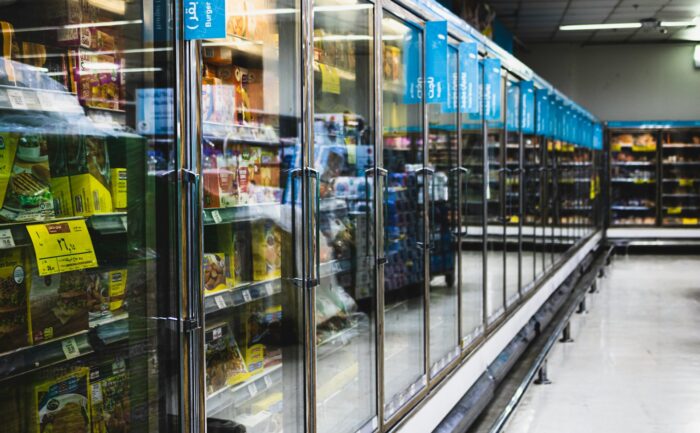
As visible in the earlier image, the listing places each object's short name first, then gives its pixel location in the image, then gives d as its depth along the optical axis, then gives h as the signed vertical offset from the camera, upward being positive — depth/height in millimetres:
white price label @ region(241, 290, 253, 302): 2572 -353
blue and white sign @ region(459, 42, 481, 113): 4656 +656
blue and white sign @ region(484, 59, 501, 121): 5371 +670
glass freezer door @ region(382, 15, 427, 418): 3891 -165
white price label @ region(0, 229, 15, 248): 1718 -109
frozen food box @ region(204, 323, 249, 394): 2635 -587
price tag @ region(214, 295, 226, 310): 2393 -347
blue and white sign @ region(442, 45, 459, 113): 4547 +597
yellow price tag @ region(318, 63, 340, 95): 3367 +464
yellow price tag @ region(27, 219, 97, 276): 1809 -136
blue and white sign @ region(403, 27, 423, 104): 4023 +596
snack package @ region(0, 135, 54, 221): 1806 +9
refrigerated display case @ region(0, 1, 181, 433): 1845 -78
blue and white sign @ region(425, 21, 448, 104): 3998 +643
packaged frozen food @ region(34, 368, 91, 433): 1954 -541
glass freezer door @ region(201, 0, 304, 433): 2623 -103
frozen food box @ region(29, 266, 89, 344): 1885 -280
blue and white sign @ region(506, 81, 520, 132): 6766 +693
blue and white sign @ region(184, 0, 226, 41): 1936 +409
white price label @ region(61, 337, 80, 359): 1882 -379
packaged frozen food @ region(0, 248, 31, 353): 1814 -260
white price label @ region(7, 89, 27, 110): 1714 +196
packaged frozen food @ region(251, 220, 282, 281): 2760 -219
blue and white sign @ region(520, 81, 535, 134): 7160 +737
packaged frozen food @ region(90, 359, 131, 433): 2066 -553
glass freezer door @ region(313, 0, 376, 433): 3322 -103
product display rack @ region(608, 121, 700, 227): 16203 +222
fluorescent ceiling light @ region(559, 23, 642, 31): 14698 +2961
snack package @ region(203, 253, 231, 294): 2516 -275
